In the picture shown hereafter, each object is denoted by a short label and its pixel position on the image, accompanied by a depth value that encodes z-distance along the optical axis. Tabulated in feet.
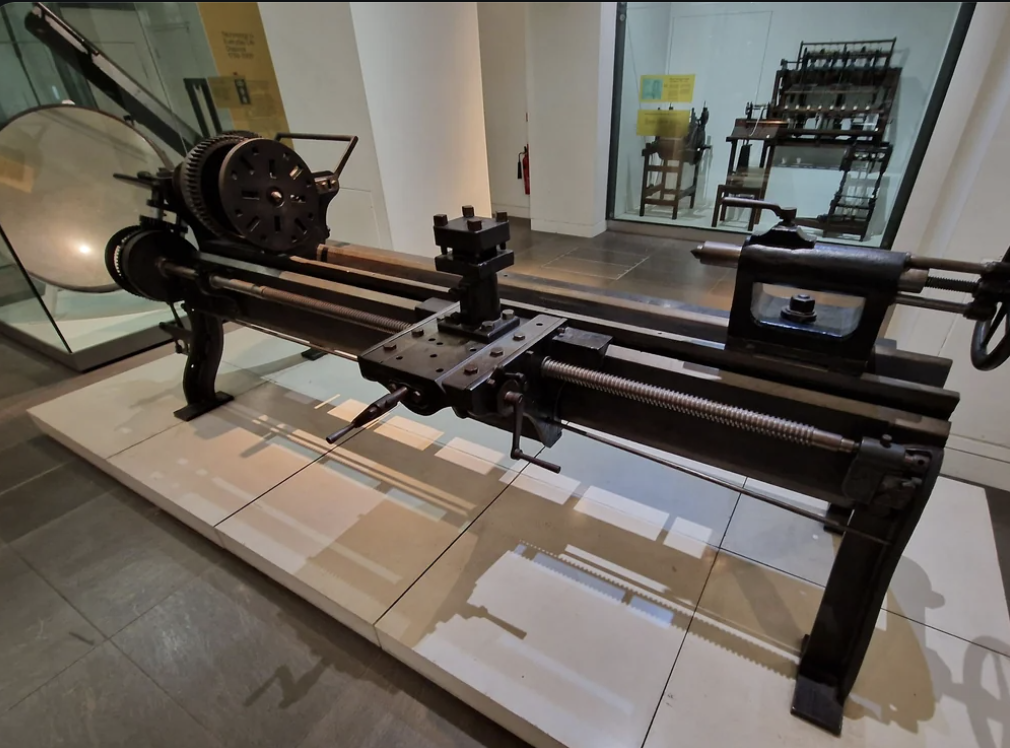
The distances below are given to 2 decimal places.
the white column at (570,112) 12.94
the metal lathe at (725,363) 2.85
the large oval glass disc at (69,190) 8.86
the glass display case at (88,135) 9.02
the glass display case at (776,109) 11.73
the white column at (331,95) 8.62
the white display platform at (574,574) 3.74
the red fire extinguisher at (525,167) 16.69
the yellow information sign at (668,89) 14.19
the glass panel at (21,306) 9.45
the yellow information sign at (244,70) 9.55
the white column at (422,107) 8.89
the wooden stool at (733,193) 14.16
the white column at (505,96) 15.57
